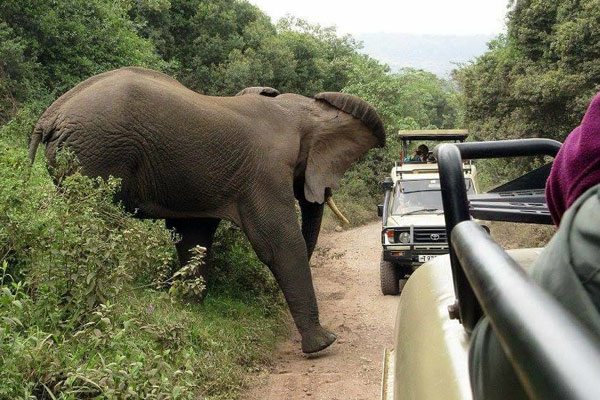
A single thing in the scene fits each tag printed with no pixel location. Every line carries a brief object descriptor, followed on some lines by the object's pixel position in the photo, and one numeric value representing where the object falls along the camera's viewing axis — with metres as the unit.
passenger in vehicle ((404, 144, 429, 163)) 13.87
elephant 6.82
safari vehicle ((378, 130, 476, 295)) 10.06
